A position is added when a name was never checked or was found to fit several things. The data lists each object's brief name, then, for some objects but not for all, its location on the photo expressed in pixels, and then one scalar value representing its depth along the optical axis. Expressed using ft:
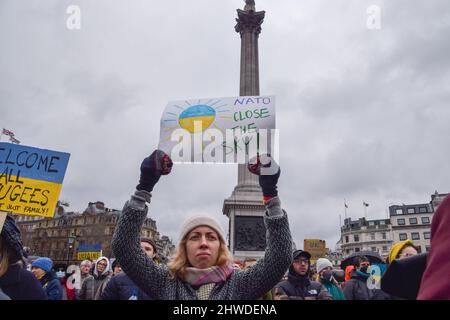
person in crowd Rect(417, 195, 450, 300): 2.83
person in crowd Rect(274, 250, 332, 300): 17.69
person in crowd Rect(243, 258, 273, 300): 26.45
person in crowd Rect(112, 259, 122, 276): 22.93
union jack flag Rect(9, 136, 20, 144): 96.10
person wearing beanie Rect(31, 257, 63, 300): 18.74
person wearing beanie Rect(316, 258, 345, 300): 21.21
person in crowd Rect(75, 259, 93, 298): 28.23
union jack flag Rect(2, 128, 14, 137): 97.59
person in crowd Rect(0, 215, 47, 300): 10.25
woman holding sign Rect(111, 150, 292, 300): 7.48
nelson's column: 57.41
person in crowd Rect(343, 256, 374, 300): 18.52
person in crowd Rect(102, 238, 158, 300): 14.47
